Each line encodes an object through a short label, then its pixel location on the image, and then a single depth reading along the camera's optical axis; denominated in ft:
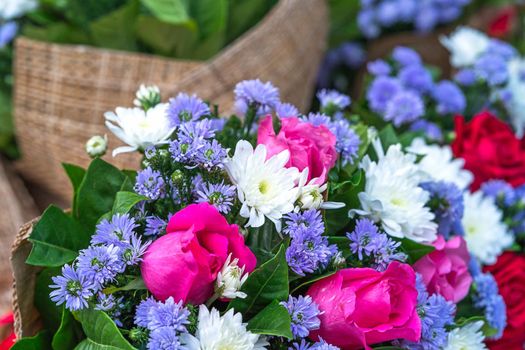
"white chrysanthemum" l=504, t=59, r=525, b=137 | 3.62
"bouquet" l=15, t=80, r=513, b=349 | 2.12
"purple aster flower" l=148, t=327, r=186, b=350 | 2.05
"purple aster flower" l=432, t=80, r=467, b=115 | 3.35
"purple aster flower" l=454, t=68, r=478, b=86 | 3.60
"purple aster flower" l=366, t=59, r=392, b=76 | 3.38
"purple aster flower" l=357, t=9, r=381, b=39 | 4.26
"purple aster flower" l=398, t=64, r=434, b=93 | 3.34
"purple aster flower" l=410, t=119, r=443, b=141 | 3.15
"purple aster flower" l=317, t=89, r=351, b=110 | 2.62
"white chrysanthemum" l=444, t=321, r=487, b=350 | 2.39
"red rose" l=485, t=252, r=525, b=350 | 2.75
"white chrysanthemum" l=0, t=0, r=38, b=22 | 3.37
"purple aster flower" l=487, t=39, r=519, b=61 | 3.66
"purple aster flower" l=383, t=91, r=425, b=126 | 3.10
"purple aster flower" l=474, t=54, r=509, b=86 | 3.55
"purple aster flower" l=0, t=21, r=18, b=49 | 3.35
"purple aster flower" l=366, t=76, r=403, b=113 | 3.20
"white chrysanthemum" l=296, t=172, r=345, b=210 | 2.18
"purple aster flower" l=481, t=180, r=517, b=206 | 2.96
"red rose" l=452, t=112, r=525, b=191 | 3.02
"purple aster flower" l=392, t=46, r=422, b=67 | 3.47
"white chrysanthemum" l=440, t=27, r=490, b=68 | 3.69
